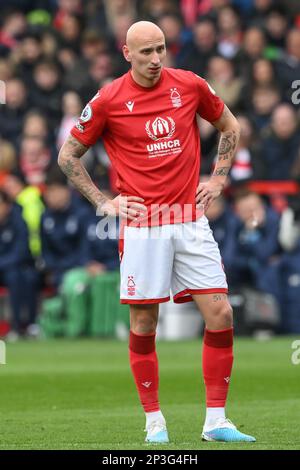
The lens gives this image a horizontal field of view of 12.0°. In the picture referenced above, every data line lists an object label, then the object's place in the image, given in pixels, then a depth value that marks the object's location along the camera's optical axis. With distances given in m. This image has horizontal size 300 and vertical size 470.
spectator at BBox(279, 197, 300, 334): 18.48
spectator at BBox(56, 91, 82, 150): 21.12
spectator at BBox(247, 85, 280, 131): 20.38
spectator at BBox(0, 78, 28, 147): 22.27
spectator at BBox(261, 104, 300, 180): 19.48
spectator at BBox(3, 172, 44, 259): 20.53
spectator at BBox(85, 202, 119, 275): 19.73
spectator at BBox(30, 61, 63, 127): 22.61
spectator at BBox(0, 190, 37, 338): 19.98
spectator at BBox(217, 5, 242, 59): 21.50
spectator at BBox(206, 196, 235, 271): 19.05
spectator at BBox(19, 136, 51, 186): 21.14
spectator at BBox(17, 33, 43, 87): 22.98
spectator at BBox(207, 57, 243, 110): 20.80
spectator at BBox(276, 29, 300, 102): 20.42
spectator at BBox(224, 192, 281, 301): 18.58
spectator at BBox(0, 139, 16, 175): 21.27
